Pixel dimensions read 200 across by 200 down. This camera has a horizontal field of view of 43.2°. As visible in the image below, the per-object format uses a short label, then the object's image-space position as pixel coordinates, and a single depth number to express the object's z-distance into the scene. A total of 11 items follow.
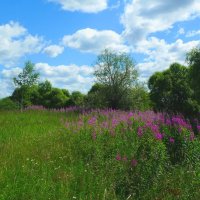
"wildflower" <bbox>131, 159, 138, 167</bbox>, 5.33
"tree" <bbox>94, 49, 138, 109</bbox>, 15.12
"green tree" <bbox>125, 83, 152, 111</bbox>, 14.99
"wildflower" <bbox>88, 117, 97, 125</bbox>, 8.02
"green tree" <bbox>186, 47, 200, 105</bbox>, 10.68
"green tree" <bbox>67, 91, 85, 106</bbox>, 20.46
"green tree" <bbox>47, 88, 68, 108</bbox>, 21.82
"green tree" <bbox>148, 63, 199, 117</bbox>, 12.24
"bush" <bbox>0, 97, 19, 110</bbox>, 19.67
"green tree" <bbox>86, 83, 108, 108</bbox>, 14.87
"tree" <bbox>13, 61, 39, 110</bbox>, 18.71
